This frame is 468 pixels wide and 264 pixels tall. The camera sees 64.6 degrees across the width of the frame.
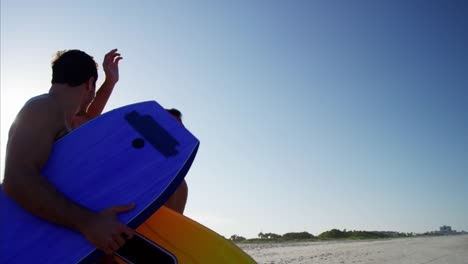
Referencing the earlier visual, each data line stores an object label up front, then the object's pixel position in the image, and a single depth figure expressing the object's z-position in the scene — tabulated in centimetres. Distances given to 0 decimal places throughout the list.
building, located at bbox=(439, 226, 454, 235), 13924
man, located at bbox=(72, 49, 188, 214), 266
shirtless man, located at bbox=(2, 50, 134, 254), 147
